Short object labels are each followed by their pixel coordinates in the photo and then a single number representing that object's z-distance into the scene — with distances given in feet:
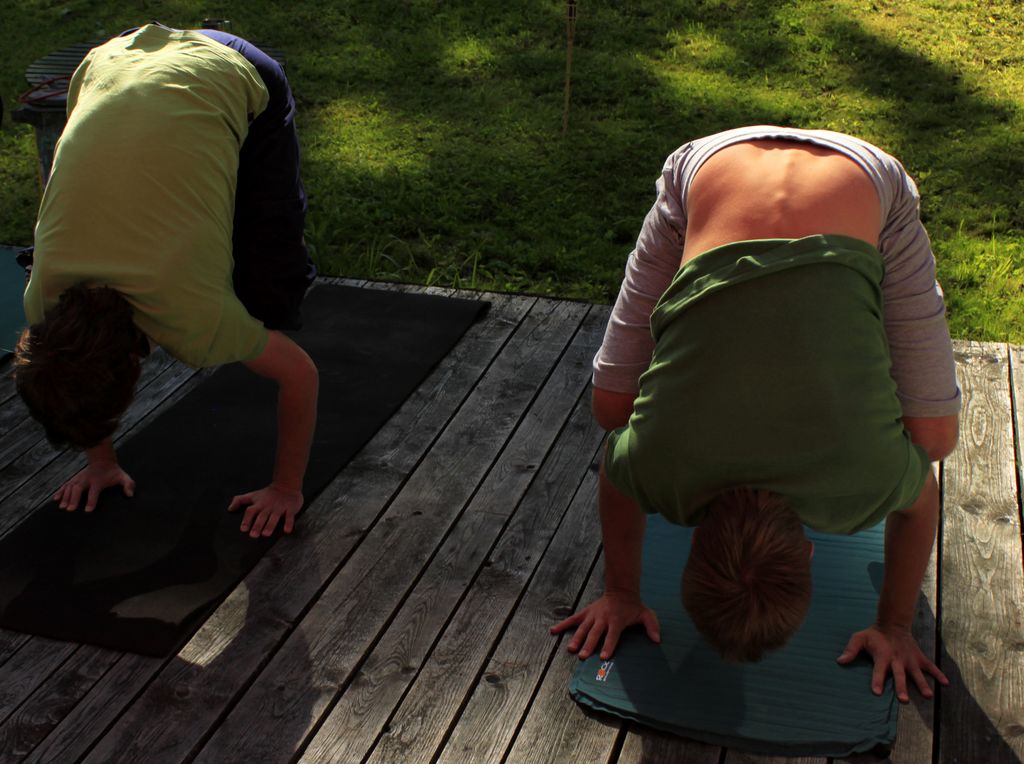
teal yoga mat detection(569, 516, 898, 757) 6.39
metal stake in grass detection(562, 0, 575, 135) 15.42
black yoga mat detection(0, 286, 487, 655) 7.54
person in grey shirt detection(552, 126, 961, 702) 5.14
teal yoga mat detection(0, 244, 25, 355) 11.30
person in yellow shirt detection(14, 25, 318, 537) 6.46
